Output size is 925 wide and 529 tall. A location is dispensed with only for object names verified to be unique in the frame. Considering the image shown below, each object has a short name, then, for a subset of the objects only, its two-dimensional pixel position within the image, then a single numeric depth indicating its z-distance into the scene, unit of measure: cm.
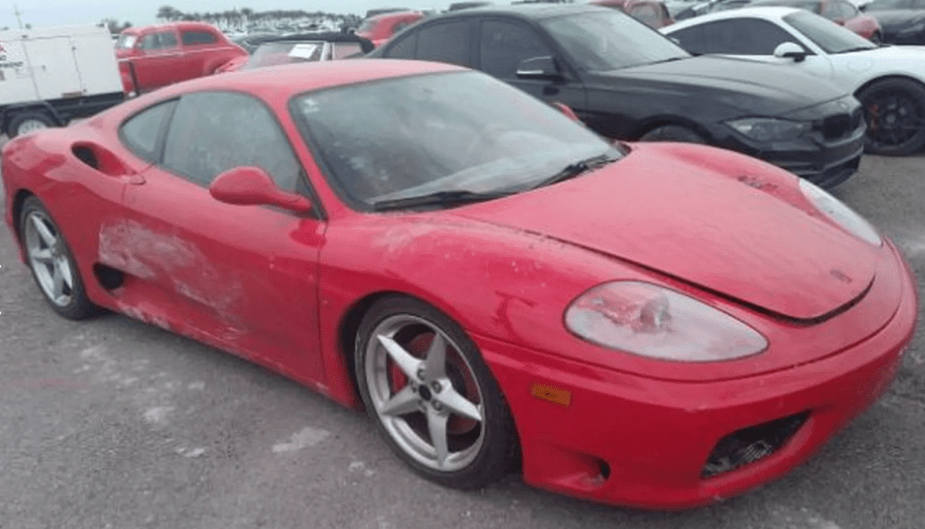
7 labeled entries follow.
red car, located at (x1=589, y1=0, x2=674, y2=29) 1504
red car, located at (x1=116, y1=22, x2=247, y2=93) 1502
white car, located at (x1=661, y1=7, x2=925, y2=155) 661
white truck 1056
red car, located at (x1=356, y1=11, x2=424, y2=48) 1623
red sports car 203
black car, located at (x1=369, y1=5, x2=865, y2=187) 483
